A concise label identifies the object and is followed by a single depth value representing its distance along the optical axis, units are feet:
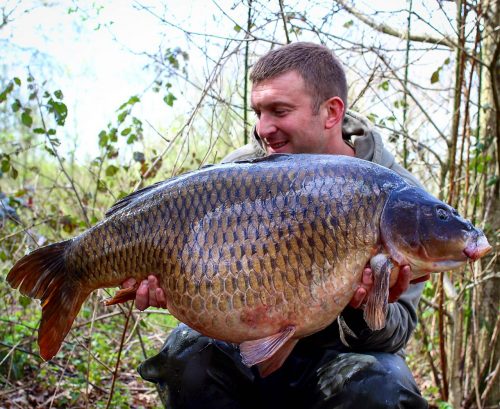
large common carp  5.26
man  6.21
